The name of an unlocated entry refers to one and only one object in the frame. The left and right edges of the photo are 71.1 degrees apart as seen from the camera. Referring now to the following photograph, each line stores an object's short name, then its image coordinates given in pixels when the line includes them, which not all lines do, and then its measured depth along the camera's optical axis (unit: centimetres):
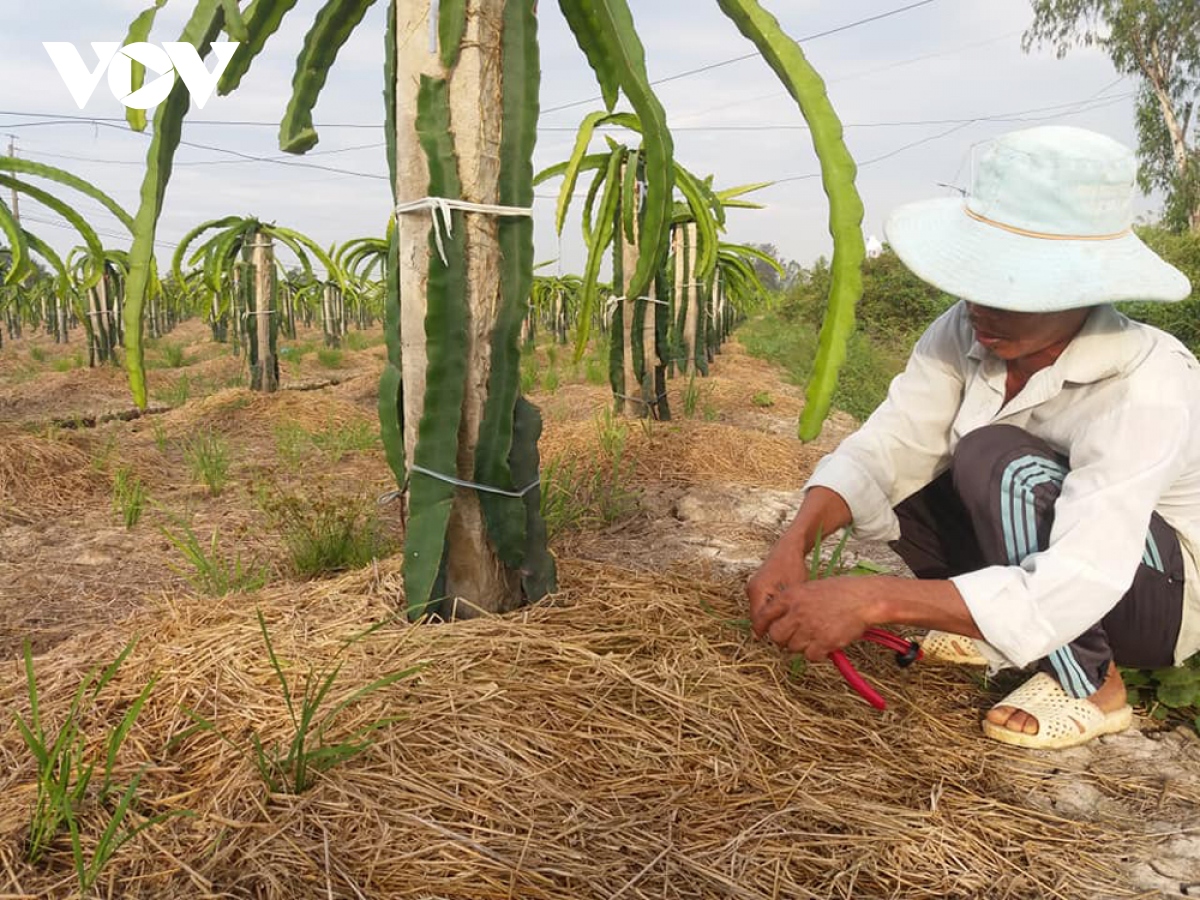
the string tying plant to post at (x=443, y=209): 155
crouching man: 143
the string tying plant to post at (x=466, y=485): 163
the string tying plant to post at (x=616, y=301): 516
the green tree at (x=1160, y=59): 2086
